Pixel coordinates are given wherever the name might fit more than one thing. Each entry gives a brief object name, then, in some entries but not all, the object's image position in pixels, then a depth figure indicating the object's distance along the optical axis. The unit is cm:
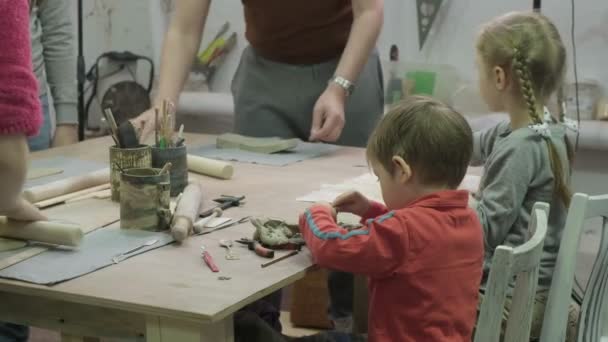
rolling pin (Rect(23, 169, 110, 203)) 280
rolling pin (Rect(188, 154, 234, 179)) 304
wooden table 231
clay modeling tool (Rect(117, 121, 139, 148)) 284
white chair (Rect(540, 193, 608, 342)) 271
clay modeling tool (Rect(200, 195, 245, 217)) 281
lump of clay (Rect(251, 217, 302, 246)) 256
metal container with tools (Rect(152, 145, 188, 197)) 286
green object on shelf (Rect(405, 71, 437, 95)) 468
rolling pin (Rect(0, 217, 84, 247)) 252
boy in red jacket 247
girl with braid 280
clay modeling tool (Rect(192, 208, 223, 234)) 265
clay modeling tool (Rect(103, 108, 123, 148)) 283
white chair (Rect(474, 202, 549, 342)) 241
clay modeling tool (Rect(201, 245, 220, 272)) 245
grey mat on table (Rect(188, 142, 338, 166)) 324
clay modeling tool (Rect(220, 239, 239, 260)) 251
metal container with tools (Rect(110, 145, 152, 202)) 281
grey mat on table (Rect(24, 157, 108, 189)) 300
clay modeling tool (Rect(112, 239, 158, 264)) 250
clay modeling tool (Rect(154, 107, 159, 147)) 288
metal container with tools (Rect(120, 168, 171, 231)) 262
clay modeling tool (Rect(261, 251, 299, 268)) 248
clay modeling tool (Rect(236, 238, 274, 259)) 251
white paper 287
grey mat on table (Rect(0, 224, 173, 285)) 242
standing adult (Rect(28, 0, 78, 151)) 353
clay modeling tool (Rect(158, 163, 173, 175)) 265
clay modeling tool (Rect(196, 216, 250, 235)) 266
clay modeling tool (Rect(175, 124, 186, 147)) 290
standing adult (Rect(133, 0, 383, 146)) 347
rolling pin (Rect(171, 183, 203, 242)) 258
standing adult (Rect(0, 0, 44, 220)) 223
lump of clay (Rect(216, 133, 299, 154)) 332
